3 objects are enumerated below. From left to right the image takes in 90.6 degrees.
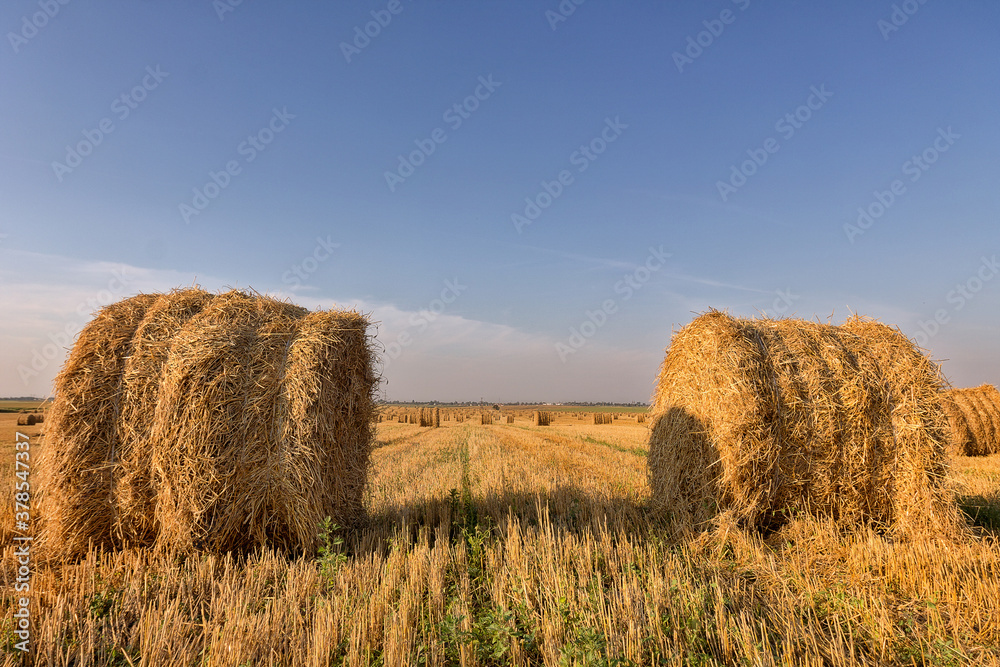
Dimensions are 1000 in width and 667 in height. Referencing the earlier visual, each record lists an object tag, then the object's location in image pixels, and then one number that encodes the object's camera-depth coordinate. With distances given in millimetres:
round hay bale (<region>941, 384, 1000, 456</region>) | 16406
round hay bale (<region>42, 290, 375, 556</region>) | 5113
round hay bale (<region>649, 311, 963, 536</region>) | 5945
